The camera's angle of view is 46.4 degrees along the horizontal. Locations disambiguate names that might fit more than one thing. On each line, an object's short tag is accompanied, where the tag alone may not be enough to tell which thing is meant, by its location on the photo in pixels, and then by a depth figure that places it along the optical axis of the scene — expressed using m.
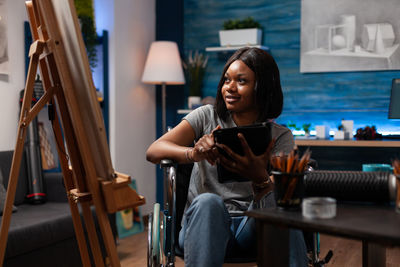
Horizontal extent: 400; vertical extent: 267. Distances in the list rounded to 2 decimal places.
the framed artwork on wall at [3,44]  3.04
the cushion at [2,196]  2.56
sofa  2.28
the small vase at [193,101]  4.11
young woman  1.42
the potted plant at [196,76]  4.13
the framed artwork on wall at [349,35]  3.55
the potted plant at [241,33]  3.89
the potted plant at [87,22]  3.60
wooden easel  1.30
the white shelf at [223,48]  3.92
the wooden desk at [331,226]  0.89
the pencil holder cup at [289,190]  1.08
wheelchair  1.17
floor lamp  3.91
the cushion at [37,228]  2.25
